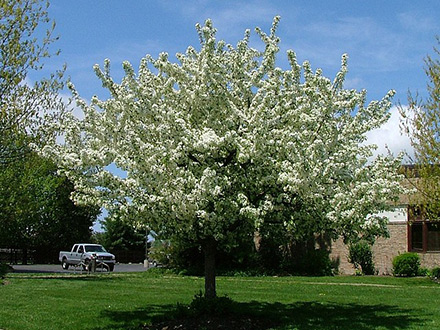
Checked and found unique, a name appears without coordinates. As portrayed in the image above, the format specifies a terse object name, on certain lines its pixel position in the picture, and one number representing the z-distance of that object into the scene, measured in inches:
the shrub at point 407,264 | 1032.2
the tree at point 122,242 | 2234.3
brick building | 1068.5
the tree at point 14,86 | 554.6
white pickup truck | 1387.8
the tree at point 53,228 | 1755.7
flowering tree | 400.8
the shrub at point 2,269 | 642.5
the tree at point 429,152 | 861.2
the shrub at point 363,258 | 1097.4
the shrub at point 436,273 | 962.1
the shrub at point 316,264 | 1098.1
